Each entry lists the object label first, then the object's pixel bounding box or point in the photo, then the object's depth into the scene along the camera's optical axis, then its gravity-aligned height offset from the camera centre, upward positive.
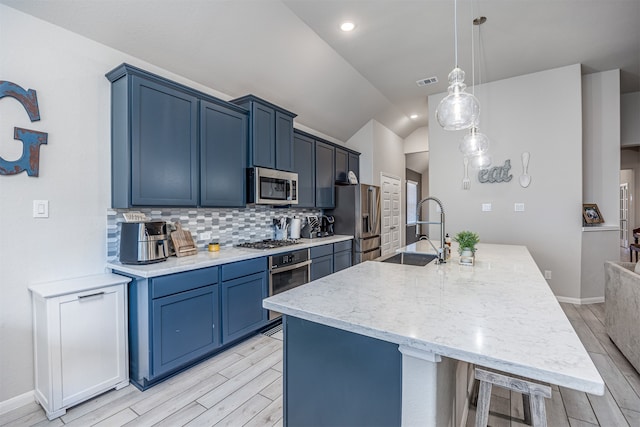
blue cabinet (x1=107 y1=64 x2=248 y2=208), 2.24 +0.59
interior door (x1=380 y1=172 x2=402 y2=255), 5.61 -0.01
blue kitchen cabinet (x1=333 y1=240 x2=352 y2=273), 4.17 -0.63
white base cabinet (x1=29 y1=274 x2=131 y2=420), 1.81 -0.82
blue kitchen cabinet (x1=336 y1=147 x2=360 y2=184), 4.86 +0.83
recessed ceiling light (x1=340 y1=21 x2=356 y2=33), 3.01 +1.92
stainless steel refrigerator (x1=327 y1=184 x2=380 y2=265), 4.60 -0.07
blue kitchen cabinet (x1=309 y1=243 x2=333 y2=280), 3.69 -0.63
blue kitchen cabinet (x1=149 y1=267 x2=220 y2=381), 2.08 -0.80
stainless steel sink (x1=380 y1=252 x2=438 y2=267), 2.39 -0.40
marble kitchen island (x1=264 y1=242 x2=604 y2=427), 0.86 -0.41
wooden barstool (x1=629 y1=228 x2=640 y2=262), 5.02 -0.65
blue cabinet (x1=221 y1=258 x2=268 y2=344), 2.57 -0.78
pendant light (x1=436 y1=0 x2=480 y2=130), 1.94 +0.70
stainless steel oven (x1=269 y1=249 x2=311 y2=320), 3.04 -0.64
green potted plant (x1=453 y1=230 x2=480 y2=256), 2.16 -0.22
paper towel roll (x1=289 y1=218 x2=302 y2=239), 4.07 -0.22
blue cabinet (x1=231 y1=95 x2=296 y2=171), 3.13 +0.89
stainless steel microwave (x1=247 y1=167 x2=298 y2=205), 3.12 +0.29
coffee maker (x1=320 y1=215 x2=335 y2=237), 4.74 -0.21
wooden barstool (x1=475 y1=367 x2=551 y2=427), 1.25 -0.81
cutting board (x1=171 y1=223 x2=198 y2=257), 2.61 -0.26
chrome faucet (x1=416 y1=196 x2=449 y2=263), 2.15 -0.27
